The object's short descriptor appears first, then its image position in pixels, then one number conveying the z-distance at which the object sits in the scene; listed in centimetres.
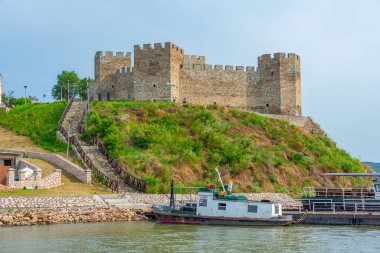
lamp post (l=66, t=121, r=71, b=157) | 4591
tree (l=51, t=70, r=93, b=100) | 8756
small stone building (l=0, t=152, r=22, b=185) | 4169
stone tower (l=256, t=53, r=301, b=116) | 6475
